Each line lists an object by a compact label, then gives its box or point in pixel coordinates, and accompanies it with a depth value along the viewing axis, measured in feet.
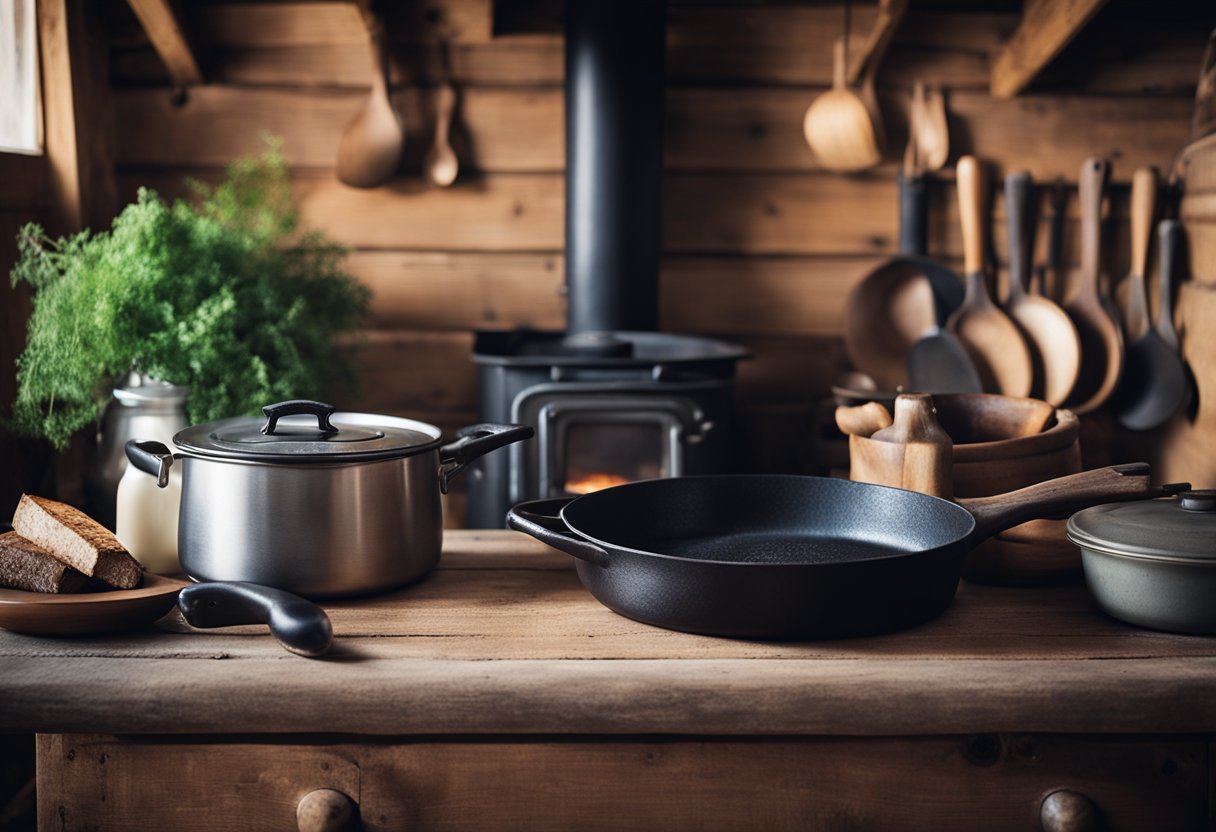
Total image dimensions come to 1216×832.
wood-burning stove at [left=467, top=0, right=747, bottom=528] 6.87
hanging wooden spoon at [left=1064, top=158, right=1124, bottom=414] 7.36
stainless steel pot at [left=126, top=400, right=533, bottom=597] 3.35
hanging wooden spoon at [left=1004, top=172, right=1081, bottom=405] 7.49
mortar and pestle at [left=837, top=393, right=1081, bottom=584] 3.73
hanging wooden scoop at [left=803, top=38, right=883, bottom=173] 7.87
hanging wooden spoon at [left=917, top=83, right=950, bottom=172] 8.13
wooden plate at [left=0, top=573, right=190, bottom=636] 3.16
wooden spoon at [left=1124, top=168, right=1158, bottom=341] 7.35
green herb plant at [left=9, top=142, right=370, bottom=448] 5.52
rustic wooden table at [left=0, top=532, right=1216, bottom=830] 2.92
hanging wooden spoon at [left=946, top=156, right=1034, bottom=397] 7.63
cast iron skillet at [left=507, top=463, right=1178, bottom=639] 3.08
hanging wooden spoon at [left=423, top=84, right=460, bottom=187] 8.15
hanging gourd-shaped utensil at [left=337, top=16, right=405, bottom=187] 7.93
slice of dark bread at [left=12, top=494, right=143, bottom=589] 3.29
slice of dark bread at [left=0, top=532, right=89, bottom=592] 3.25
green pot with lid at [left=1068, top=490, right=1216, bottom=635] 3.13
